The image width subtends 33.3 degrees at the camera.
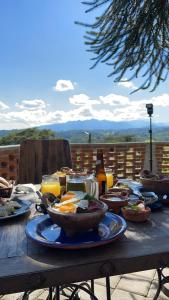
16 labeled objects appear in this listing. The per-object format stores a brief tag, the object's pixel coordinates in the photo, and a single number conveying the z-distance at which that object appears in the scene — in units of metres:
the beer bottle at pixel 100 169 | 1.35
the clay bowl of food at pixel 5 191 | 1.33
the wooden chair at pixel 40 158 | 2.21
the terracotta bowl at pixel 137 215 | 0.96
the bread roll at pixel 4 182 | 1.41
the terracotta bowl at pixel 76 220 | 0.75
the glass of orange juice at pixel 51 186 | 1.35
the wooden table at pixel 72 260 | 0.62
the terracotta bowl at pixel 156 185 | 1.33
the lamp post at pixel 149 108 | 3.90
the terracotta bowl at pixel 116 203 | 1.06
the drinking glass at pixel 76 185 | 1.20
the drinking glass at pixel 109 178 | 1.52
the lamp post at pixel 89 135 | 5.18
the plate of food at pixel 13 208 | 1.03
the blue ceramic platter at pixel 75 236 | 0.74
